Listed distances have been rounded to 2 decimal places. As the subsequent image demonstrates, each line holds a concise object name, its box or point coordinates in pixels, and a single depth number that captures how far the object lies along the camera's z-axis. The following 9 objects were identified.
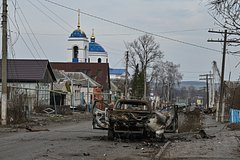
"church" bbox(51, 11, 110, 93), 88.81
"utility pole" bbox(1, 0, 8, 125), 25.73
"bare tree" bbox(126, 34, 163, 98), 89.88
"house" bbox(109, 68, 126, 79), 140.75
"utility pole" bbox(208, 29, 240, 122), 43.80
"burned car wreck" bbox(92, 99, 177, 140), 18.20
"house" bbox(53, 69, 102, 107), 57.88
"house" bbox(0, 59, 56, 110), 50.75
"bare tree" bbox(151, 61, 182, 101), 107.75
